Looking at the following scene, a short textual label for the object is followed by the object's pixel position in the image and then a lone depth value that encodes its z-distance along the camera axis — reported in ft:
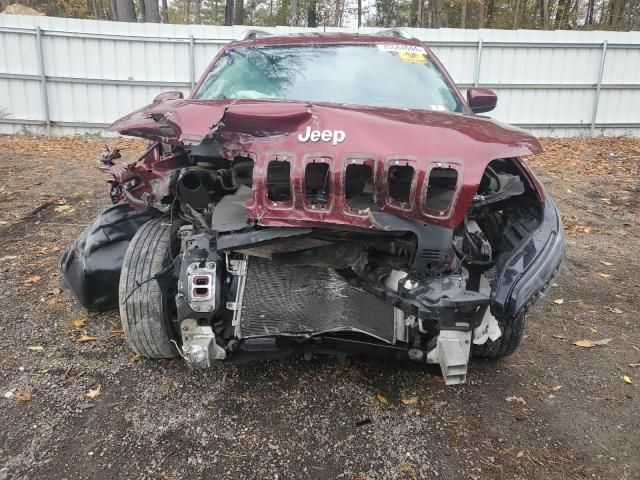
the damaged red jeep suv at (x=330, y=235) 6.88
